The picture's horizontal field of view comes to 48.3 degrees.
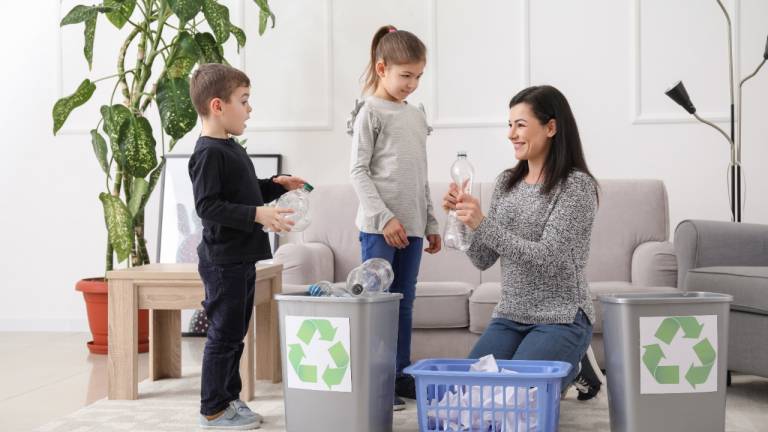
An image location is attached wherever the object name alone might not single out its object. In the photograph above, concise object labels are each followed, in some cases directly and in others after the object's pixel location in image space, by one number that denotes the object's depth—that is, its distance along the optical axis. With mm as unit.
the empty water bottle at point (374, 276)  2421
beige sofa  3420
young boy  2561
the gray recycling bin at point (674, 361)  2078
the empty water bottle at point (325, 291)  2264
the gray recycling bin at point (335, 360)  2152
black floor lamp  3850
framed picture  4602
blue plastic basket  2010
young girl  2711
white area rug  2586
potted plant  3939
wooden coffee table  2980
